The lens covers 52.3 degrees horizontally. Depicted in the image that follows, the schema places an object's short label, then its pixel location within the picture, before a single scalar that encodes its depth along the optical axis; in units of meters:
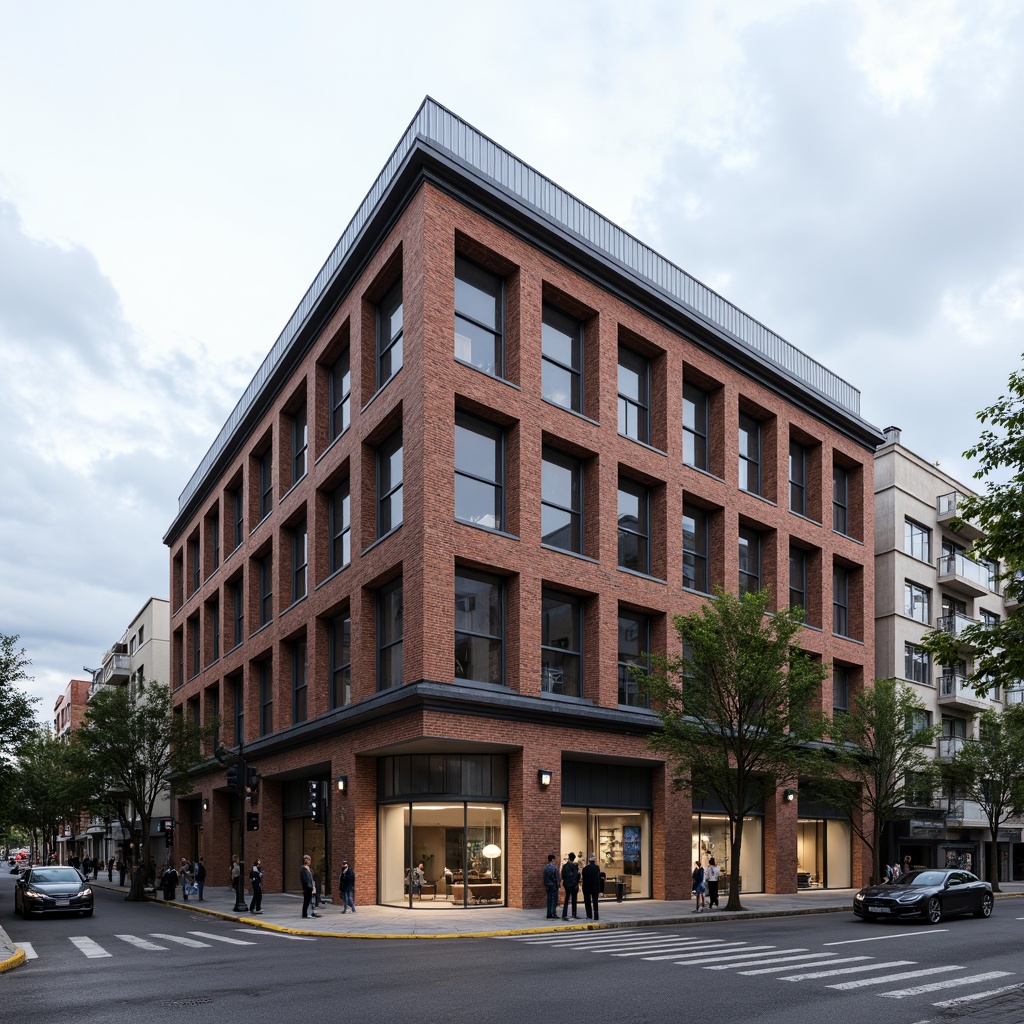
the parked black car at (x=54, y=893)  30.19
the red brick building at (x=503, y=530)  28.56
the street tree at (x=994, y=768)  43.62
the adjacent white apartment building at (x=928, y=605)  47.44
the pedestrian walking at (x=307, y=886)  26.69
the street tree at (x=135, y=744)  44.16
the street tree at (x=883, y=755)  38.00
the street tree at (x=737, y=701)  29.25
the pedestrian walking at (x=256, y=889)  29.52
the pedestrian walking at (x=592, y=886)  25.42
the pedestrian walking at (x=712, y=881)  30.20
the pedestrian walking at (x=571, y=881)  25.58
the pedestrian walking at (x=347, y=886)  27.48
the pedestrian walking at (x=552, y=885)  25.50
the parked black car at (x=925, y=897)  25.66
